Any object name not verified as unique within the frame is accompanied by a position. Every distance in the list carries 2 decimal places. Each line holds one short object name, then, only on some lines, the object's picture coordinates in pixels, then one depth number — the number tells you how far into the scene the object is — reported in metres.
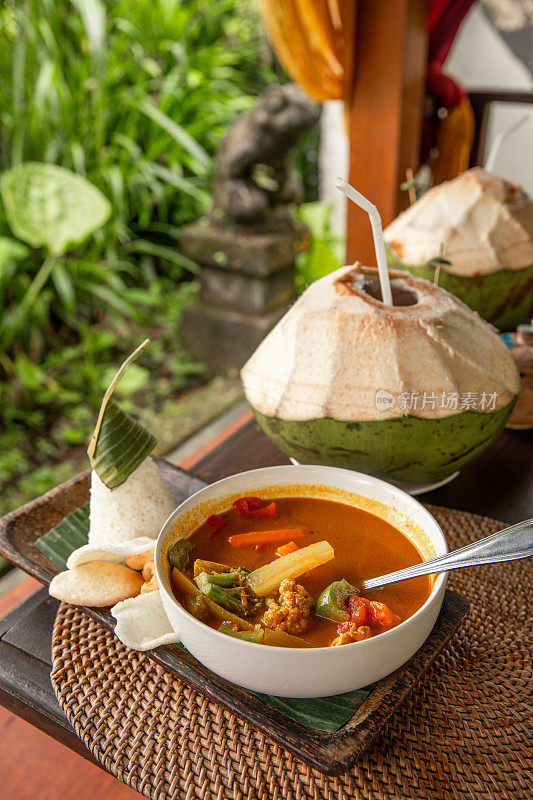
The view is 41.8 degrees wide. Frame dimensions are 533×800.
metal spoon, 0.74
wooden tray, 0.65
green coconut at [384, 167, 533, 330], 1.30
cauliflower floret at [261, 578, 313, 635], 0.73
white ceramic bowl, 0.66
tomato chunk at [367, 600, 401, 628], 0.73
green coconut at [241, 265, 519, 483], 0.95
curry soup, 0.74
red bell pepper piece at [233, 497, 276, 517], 0.91
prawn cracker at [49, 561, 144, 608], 0.83
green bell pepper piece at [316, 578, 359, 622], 0.75
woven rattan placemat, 0.71
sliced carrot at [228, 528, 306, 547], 0.87
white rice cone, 0.92
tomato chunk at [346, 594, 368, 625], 0.73
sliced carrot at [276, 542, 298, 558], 0.84
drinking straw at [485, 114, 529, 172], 1.41
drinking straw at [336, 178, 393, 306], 0.82
